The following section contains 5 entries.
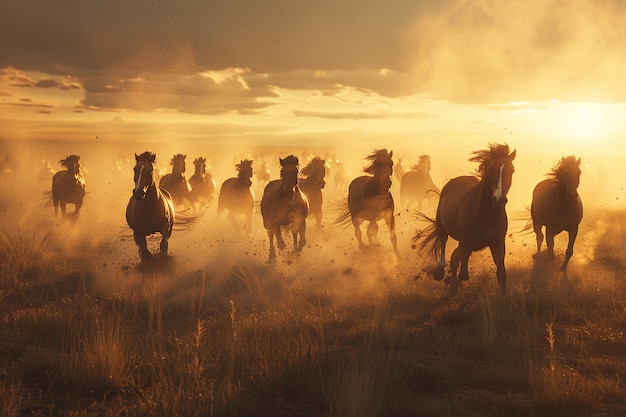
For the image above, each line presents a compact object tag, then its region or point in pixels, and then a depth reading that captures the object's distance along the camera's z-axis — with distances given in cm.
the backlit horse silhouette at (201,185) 2566
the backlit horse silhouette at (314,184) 2150
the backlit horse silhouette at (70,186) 2312
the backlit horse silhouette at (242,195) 2248
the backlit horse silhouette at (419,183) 3014
